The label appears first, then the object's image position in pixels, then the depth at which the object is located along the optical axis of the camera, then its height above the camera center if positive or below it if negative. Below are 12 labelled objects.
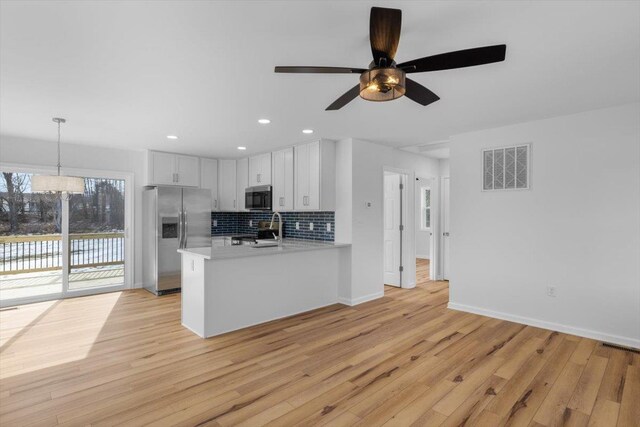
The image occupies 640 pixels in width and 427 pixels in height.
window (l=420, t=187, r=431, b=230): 9.29 +0.14
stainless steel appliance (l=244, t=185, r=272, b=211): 5.82 +0.27
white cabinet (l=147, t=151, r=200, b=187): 5.72 +0.77
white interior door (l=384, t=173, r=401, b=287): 6.09 -0.31
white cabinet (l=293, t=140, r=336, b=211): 4.95 +0.55
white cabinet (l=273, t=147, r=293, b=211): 5.48 +0.56
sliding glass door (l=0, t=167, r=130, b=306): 4.93 -0.43
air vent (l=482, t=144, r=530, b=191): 4.06 +0.57
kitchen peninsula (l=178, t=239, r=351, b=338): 3.65 -0.86
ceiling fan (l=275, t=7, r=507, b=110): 1.62 +0.81
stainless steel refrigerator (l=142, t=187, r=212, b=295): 5.55 -0.28
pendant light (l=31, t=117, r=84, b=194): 3.59 +0.31
